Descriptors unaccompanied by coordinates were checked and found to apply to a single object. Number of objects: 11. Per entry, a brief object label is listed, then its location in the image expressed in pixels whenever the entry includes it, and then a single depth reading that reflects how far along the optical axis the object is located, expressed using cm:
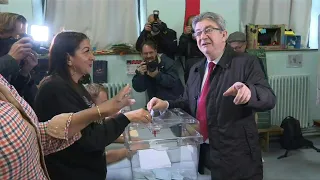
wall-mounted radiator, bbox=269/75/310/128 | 397
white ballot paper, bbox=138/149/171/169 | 135
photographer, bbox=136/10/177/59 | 340
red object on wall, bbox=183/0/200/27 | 373
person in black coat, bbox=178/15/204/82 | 347
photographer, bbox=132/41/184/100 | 300
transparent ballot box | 135
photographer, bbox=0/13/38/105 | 162
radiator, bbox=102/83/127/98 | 366
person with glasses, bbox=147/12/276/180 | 138
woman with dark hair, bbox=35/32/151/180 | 120
